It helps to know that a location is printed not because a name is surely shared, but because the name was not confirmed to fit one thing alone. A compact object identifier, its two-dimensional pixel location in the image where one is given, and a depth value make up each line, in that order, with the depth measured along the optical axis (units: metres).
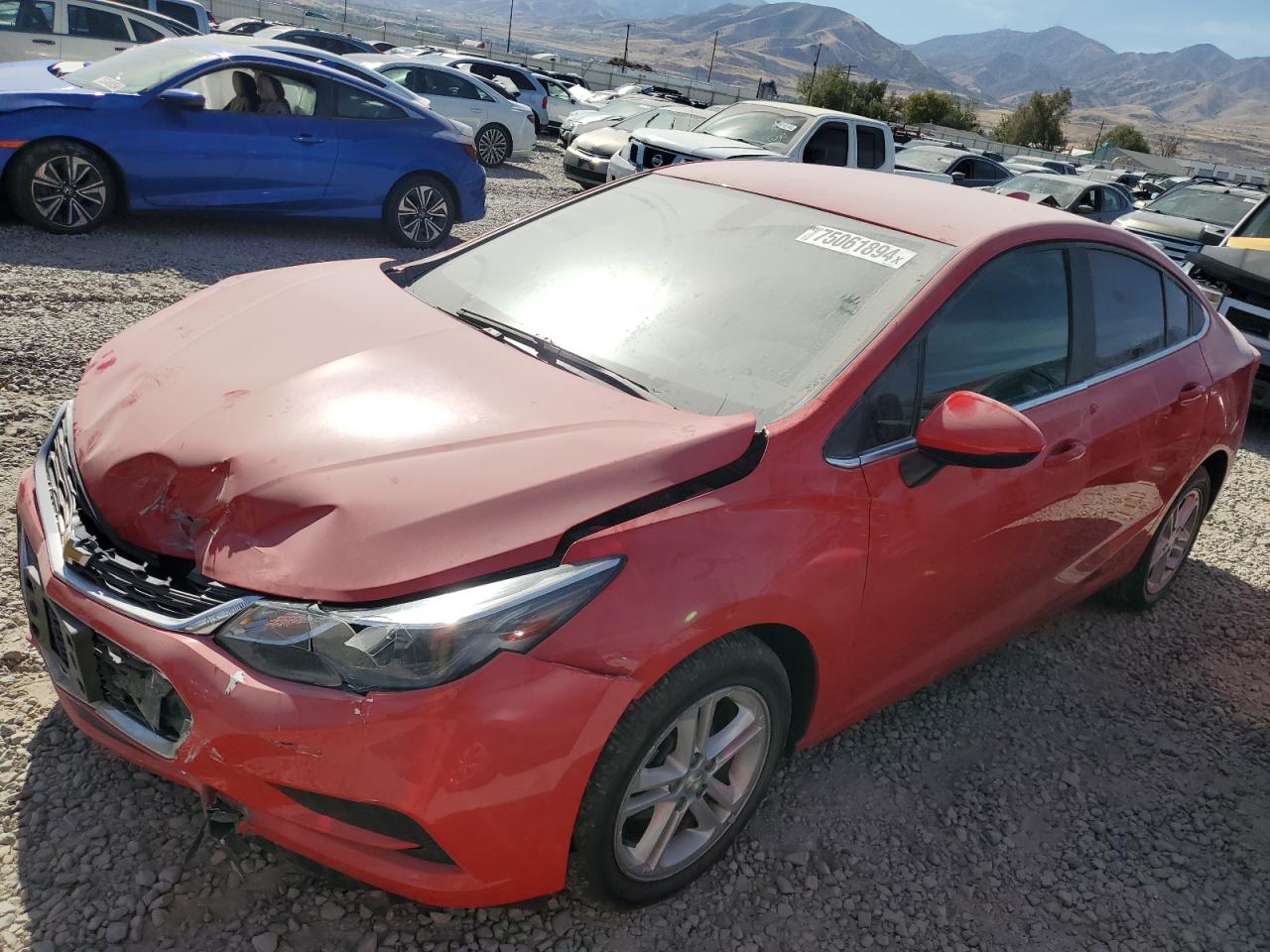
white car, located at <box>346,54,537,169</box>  15.65
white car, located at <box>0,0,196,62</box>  12.95
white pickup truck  11.56
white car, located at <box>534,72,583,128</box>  23.22
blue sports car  7.11
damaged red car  1.94
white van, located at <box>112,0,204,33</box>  17.55
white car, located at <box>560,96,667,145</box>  18.84
